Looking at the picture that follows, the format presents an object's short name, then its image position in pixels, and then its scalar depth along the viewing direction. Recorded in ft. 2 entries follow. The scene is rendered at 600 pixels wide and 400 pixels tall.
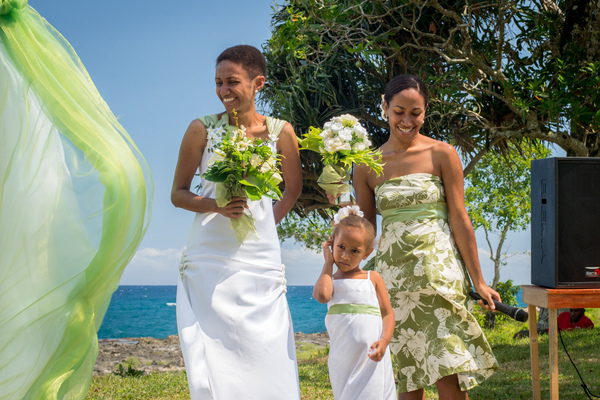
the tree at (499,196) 53.16
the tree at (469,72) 21.48
